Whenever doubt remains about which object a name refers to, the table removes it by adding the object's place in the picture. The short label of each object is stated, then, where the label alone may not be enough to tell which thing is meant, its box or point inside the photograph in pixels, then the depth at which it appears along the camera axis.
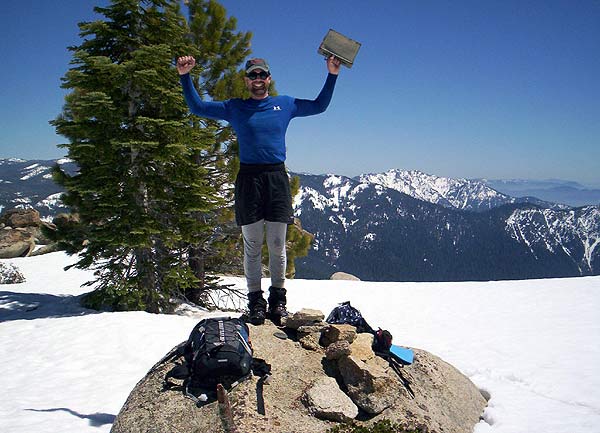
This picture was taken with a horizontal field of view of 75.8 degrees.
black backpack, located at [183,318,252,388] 3.63
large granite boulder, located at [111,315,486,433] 3.45
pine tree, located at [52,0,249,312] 9.88
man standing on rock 4.61
